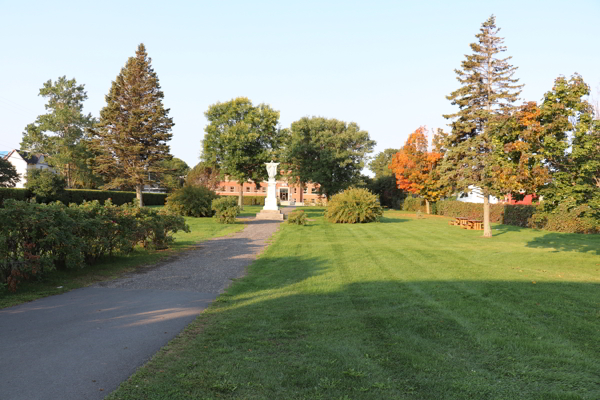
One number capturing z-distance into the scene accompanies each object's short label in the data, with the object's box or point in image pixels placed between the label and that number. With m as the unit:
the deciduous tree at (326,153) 48.47
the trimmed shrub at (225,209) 24.05
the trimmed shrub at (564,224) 20.50
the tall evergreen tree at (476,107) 20.83
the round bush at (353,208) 25.95
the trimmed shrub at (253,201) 77.31
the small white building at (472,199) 45.72
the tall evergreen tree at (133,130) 38.44
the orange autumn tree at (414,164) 37.06
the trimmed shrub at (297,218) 23.22
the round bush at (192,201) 28.31
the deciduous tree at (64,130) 49.22
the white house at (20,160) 67.86
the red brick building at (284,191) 89.12
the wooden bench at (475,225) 23.96
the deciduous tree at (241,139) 41.16
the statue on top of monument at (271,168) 32.28
